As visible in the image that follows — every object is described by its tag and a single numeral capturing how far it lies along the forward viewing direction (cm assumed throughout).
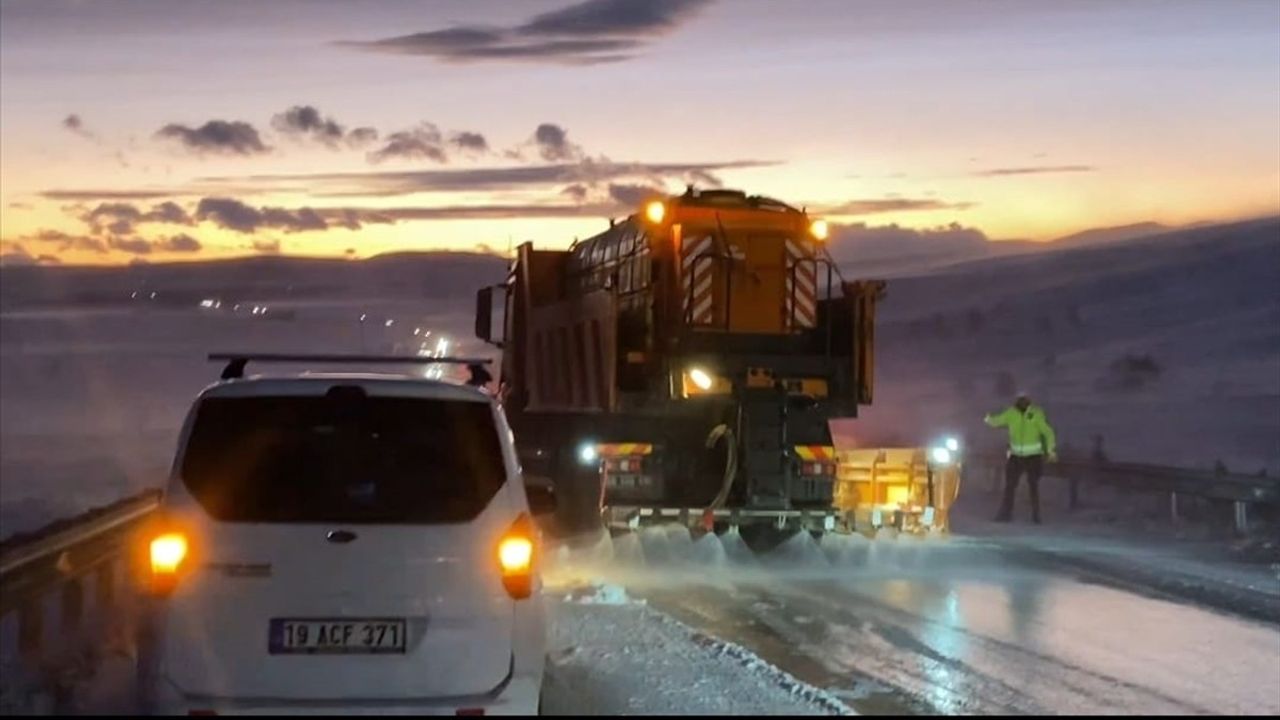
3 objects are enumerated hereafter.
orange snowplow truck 1794
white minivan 756
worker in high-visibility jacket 2427
